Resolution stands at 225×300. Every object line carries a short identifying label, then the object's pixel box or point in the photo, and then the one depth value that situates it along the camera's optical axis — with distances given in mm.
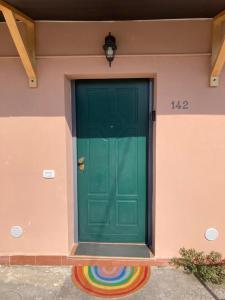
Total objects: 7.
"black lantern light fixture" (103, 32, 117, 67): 2128
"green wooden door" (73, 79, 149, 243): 2504
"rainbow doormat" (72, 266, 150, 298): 2068
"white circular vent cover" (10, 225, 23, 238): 2397
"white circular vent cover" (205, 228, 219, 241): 2330
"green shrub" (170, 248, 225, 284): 2191
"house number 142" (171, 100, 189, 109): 2242
